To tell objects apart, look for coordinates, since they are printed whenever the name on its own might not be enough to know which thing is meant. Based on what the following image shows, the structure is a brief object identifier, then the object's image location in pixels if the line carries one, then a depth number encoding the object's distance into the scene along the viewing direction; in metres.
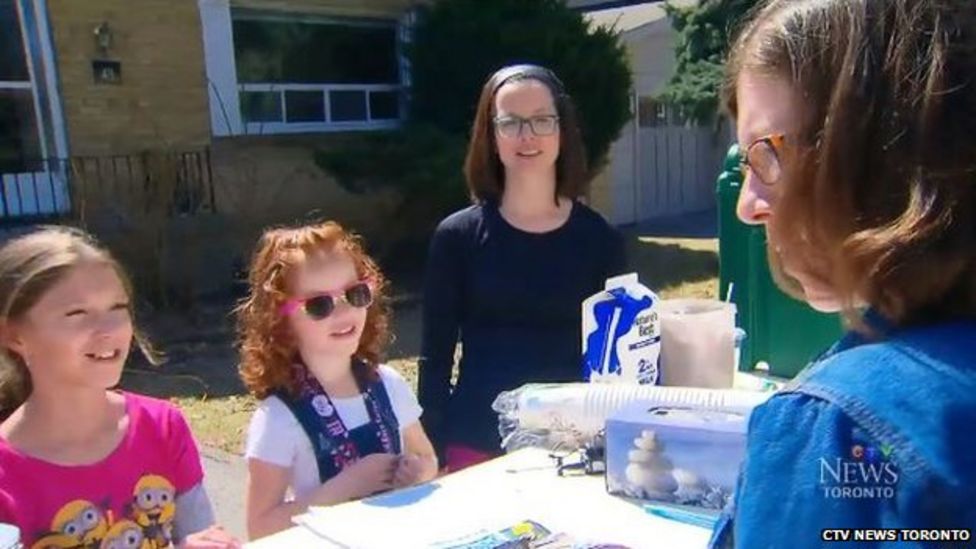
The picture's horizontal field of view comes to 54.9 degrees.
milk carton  2.04
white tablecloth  1.55
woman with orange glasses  0.69
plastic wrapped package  1.81
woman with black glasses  2.36
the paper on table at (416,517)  1.56
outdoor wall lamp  8.42
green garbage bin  3.01
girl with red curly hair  1.89
